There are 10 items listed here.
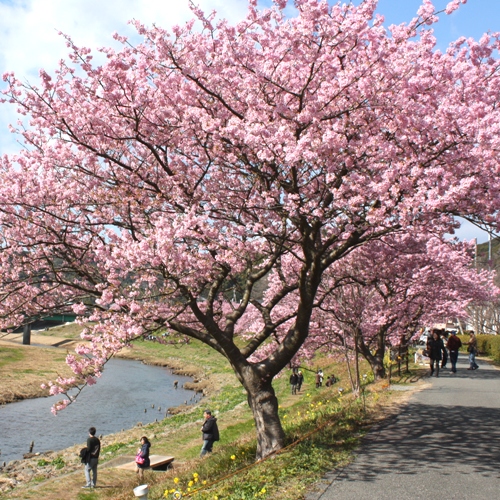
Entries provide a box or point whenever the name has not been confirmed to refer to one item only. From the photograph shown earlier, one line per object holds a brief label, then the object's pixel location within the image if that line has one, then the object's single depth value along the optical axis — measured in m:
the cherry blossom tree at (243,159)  8.49
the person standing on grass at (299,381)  30.13
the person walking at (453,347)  24.23
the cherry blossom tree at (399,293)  13.86
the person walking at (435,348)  22.69
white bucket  6.53
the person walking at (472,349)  26.45
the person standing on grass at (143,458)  15.28
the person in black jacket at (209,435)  15.67
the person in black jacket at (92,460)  15.37
